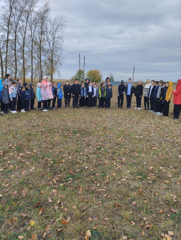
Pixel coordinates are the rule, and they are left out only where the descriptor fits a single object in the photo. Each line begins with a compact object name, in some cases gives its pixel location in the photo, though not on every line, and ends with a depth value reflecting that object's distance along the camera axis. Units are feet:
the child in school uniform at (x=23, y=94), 37.50
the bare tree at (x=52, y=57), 110.42
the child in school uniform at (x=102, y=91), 44.89
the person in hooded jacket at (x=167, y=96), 36.32
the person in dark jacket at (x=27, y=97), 38.10
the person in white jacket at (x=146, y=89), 43.88
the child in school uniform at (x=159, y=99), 38.03
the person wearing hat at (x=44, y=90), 39.63
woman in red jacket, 34.22
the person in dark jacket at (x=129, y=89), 45.92
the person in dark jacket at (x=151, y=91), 40.85
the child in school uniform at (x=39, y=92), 39.19
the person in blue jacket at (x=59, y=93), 43.46
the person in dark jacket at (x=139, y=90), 44.59
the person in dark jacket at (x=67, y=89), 44.57
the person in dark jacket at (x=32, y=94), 39.32
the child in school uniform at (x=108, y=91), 44.98
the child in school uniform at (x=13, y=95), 35.55
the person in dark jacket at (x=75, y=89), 44.12
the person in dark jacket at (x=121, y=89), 45.55
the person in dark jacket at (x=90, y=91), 45.00
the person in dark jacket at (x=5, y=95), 34.60
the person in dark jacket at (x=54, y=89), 42.63
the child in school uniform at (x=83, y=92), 44.65
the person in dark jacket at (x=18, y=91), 37.30
